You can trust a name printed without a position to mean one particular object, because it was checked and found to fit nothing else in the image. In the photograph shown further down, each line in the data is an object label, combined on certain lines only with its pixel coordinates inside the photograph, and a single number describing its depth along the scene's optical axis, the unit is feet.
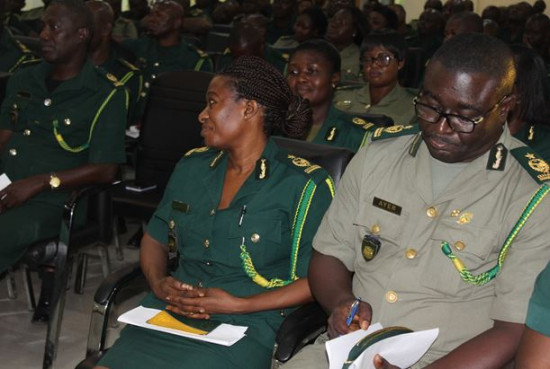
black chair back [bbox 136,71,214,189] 12.34
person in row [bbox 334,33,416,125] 14.28
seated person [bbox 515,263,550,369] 5.02
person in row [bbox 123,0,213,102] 19.33
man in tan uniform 6.26
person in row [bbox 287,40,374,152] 11.62
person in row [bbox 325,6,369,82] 21.42
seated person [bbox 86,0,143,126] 15.98
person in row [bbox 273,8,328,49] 23.82
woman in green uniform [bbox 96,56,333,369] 7.43
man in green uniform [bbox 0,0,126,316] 10.99
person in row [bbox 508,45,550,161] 10.53
